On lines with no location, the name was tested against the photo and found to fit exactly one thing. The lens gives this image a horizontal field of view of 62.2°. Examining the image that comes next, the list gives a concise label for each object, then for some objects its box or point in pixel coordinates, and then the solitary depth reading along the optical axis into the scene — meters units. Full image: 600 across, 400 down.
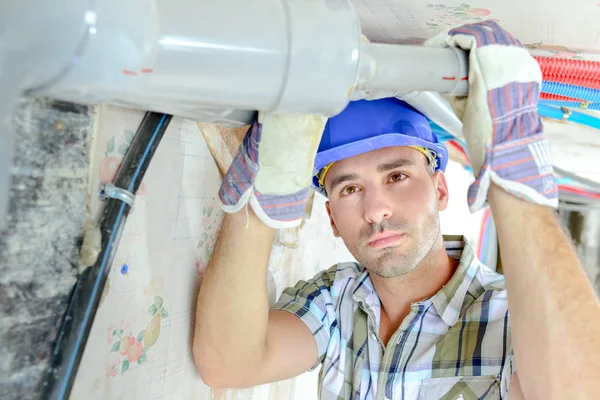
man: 0.73
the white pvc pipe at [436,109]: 1.00
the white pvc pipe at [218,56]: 0.45
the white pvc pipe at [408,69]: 0.60
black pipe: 0.59
